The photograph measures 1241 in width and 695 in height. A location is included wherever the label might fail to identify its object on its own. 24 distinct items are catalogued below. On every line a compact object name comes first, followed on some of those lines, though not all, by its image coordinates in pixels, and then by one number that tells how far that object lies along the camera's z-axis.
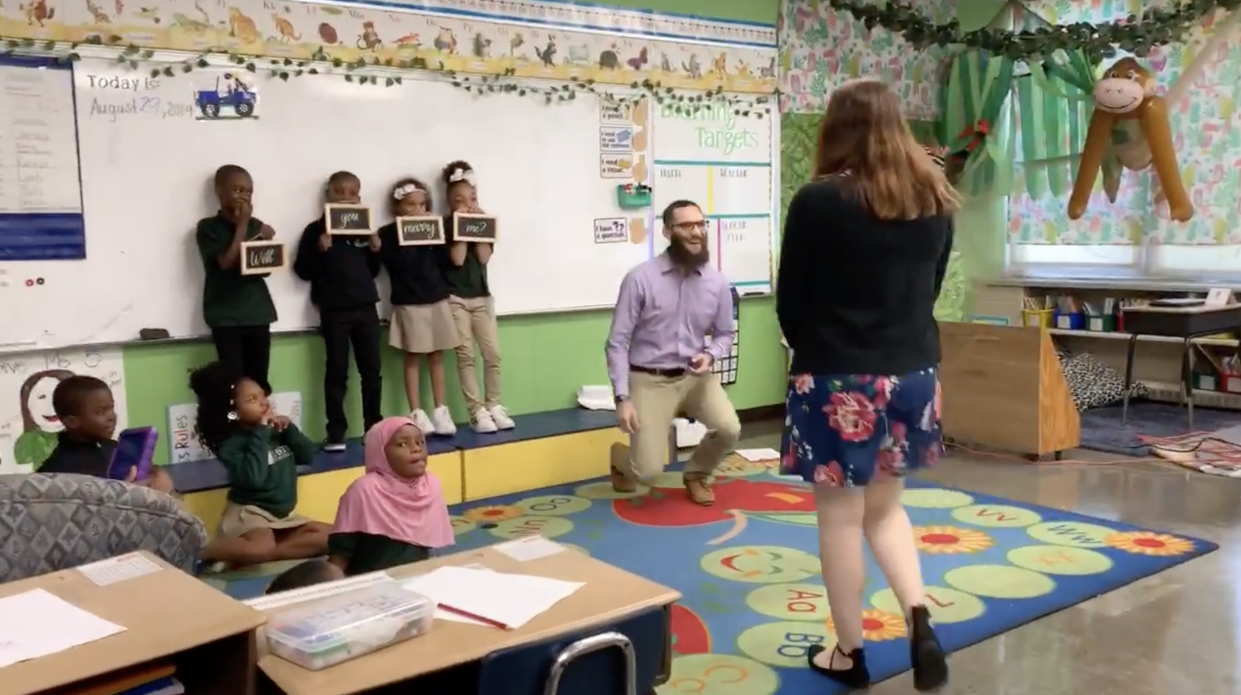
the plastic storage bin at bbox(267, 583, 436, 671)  1.45
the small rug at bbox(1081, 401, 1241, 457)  5.23
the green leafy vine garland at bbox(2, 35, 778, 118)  3.87
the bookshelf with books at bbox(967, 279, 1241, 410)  6.06
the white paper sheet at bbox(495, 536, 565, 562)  1.92
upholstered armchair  1.78
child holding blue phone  2.96
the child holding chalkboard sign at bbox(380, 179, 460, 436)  4.54
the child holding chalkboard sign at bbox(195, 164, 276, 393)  4.08
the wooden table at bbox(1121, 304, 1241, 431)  5.39
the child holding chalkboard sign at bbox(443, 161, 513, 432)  4.67
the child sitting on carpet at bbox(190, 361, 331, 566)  3.51
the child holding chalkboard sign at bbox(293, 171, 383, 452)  4.36
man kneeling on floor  4.05
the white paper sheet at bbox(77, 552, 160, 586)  1.62
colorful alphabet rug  2.83
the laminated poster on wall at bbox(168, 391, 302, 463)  4.16
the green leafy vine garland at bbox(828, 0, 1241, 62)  5.71
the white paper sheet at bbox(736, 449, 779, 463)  5.04
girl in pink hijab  2.81
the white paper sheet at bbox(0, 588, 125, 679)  1.34
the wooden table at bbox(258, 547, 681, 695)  1.42
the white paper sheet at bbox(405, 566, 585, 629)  1.62
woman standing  2.29
